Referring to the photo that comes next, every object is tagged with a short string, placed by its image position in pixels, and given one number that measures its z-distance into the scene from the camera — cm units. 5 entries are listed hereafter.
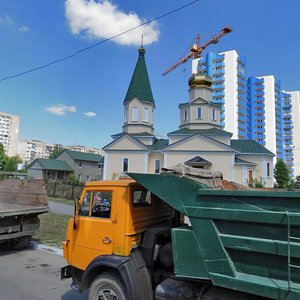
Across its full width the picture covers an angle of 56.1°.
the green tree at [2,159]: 5478
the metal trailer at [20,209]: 758
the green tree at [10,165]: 6347
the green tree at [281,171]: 4688
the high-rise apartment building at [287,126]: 9724
